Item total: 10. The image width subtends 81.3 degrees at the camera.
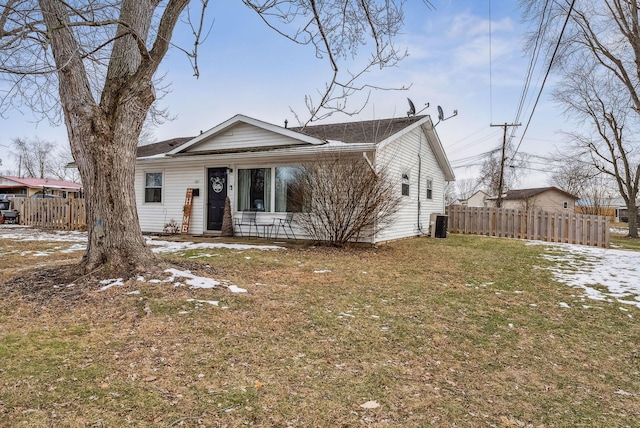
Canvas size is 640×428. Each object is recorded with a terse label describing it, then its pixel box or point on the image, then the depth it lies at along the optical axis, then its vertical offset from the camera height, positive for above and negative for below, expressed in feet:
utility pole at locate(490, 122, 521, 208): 80.46 +15.09
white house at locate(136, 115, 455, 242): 34.76 +4.71
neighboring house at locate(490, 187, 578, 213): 124.77 +5.03
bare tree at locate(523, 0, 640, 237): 44.73 +20.79
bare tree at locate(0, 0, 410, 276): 16.17 +6.02
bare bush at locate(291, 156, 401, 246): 29.48 +1.10
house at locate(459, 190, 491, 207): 180.24 +6.98
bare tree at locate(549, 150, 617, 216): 75.65 +9.09
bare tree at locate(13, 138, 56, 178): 168.96 +23.77
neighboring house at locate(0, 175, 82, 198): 101.19 +5.78
